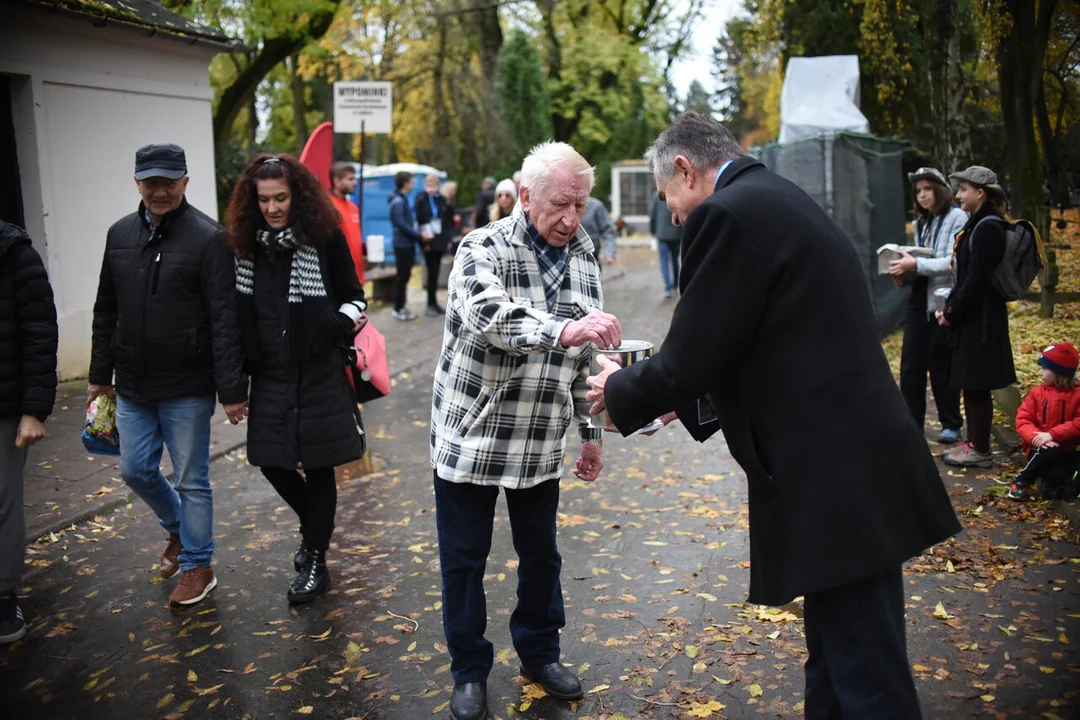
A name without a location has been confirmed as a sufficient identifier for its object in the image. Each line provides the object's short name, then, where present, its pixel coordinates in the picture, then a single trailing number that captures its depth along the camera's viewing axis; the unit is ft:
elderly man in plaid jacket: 11.80
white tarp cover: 46.52
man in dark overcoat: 9.23
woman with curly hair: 15.81
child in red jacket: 19.67
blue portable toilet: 85.51
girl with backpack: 21.74
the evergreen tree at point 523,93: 111.04
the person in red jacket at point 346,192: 32.27
